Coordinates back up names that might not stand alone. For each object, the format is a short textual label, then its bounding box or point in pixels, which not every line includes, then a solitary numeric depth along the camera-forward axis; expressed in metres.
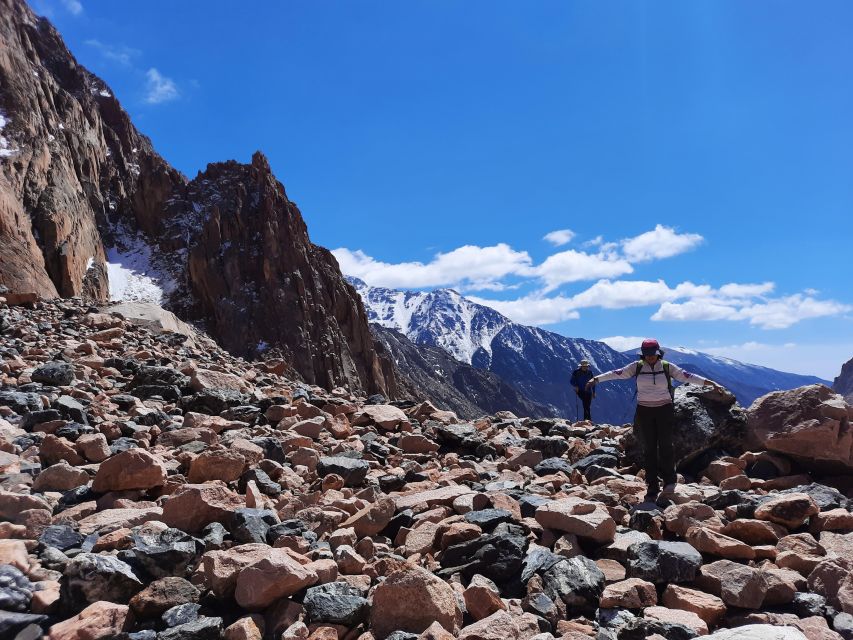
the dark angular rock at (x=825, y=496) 6.83
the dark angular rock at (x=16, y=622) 3.56
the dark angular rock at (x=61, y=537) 4.62
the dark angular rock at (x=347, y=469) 7.68
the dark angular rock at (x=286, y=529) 5.14
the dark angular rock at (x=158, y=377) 11.70
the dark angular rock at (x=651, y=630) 3.85
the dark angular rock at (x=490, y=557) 4.87
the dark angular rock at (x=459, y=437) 11.03
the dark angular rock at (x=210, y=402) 10.97
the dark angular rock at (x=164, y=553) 4.30
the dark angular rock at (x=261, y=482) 6.70
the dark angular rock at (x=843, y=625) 4.09
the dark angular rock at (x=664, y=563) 4.75
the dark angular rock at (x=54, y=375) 9.90
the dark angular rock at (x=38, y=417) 7.82
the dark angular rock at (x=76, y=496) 5.71
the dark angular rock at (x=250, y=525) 5.02
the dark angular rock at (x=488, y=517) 5.65
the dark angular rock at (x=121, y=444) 7.30
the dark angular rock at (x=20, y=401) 8.22
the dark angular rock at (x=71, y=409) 8.12
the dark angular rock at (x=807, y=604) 4.32
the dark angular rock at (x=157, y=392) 11.02
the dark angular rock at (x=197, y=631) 3.63
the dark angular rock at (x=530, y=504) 6.26
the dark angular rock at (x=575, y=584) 4.46
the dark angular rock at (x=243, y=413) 10.50
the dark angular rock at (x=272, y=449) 8.13
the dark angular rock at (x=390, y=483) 7.83
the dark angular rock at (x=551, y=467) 9.28
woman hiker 8.65
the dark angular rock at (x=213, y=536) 4.84
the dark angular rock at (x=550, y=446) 10.69
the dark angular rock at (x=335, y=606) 3.94
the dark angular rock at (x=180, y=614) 3.80
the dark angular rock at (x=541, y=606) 4.26
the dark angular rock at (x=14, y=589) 3.76
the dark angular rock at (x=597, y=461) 9.33
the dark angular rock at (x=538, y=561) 4.82
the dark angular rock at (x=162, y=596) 3.87
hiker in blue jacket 17.36
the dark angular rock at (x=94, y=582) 3.87
